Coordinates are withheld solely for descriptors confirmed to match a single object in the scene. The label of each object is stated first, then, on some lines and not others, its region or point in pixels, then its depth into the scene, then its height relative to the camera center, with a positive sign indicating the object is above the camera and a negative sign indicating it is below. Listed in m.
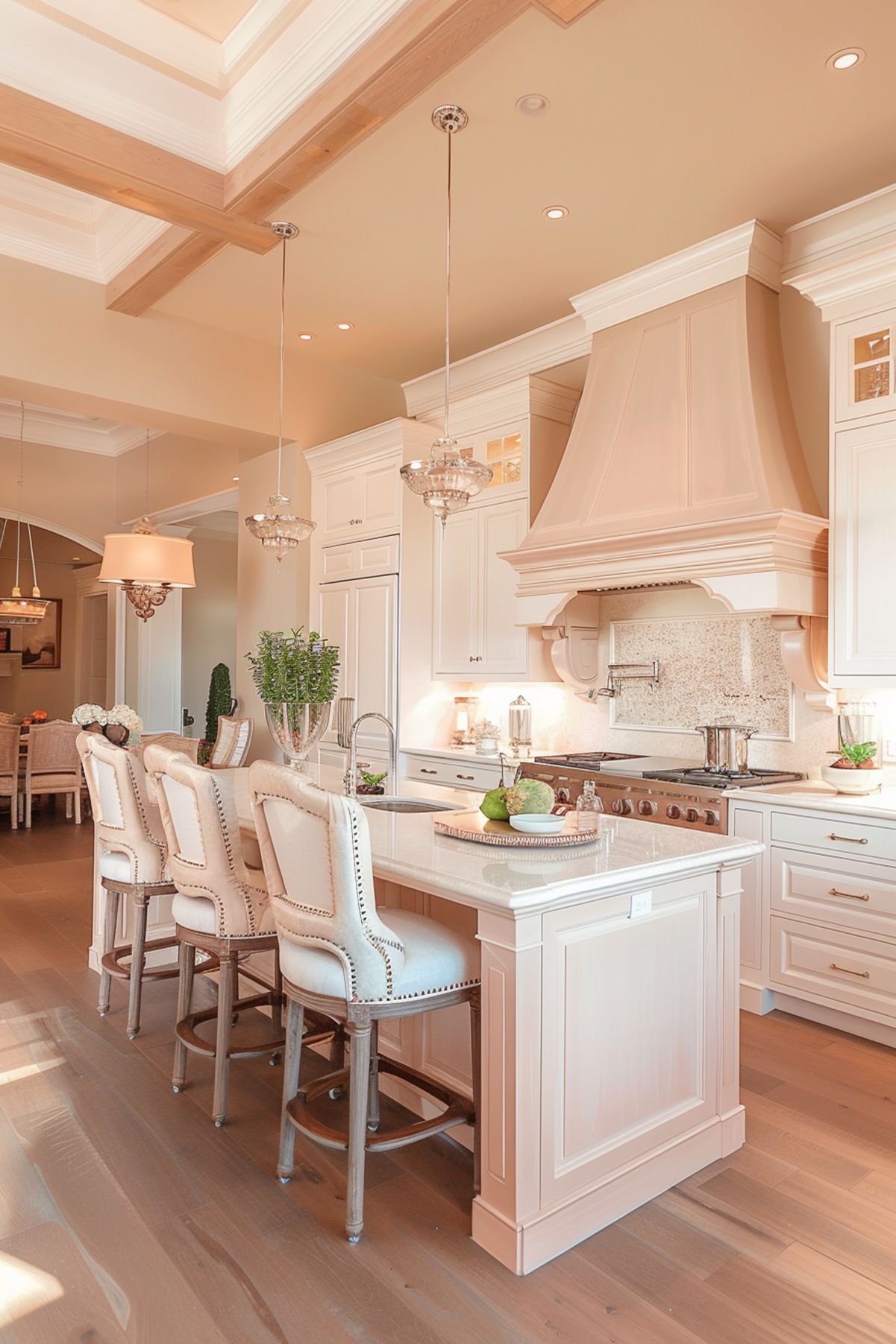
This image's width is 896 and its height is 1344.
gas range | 3.60 -0.50
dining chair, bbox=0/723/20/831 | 7.34 -0.74
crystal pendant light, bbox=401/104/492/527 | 3.01 +0.72
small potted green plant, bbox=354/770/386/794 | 3.41 -0.43
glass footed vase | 3.15 -0.18
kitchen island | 1.94 -0.85
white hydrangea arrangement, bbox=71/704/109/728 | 4.20 -0.19
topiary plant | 10.18 -0.24
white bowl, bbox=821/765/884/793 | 3.42 -0.42
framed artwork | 11.74 +0.47
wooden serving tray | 2.32 -0.44
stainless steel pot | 3.94 -0.33
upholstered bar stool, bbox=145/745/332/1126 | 2.61 -0.69
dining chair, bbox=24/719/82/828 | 7.58 -0.77
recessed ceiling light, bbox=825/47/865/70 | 2.76 +2.02
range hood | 3.57 +1.02
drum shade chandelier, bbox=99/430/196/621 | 5.54 +0.76
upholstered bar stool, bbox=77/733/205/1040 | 3.21 -0.67
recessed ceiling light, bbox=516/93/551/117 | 3.03 +2.06
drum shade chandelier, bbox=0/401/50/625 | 8.12 +0.66
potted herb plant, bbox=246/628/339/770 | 3.16 -0.07
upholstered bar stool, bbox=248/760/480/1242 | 2.01 -0.68
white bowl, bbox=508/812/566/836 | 2.37 -0.41
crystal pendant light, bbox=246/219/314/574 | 4.06 +0.72
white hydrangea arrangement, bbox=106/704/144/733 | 4.30 -0.21
